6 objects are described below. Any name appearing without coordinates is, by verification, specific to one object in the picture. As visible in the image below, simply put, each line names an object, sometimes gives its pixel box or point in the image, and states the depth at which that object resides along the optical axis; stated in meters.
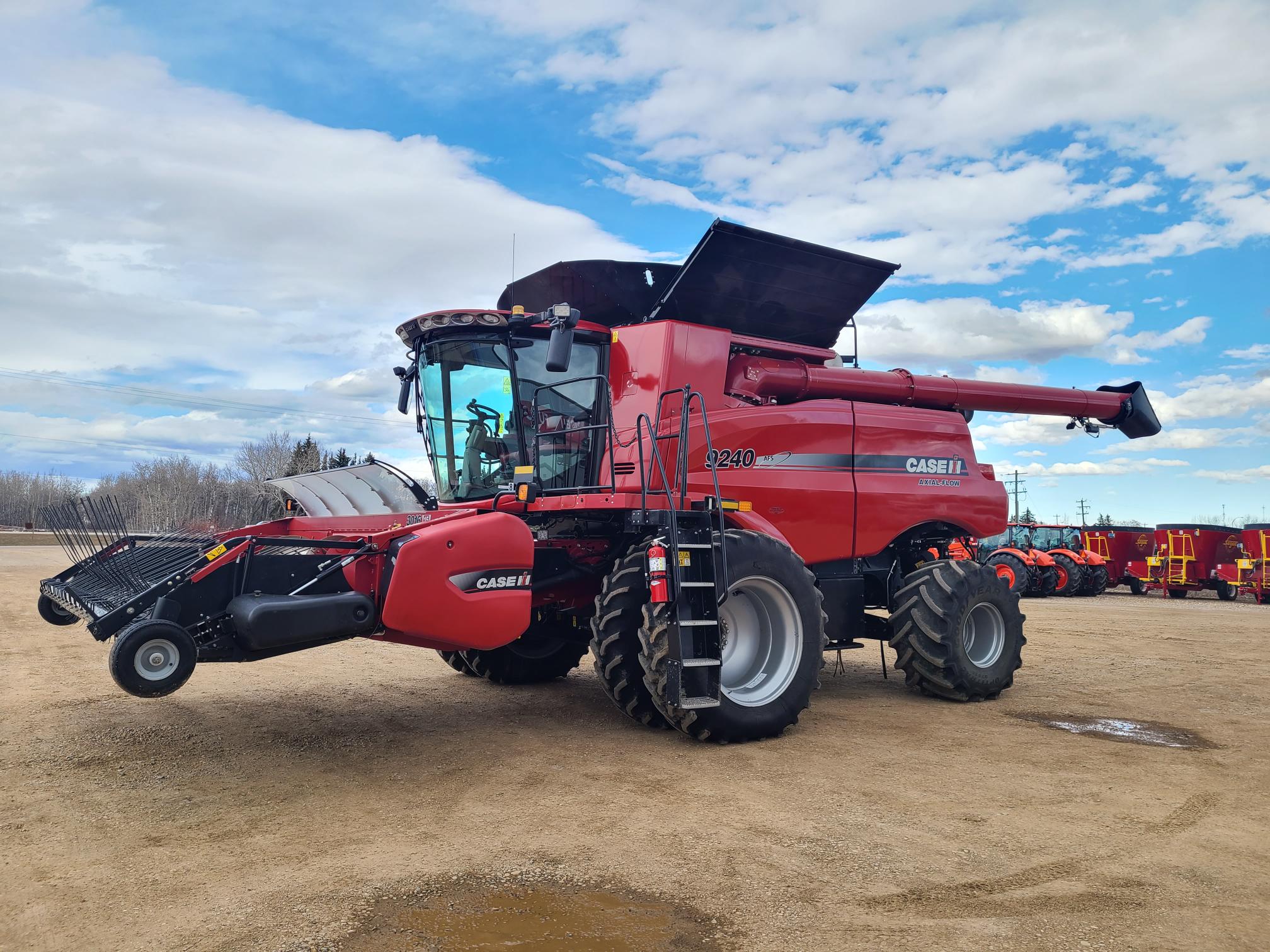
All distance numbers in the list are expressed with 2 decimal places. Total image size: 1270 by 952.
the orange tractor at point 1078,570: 22.33
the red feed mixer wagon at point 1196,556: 22.08
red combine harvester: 4.97
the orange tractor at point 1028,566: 21.33
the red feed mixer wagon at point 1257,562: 20.41
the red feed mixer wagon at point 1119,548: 24.23
